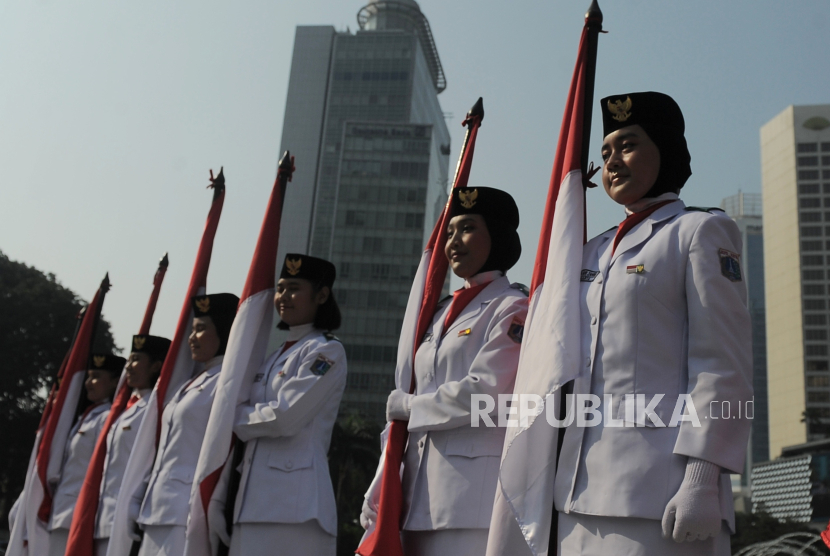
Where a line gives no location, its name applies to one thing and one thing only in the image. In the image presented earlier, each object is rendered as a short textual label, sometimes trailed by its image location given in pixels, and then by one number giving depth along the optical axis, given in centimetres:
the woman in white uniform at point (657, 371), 283
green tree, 2686
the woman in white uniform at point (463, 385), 399
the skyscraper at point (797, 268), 8938
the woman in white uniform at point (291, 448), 520
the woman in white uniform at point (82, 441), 849
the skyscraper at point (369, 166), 7519
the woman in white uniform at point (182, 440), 596
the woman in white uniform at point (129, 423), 729
